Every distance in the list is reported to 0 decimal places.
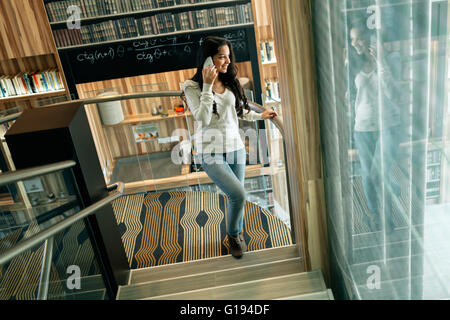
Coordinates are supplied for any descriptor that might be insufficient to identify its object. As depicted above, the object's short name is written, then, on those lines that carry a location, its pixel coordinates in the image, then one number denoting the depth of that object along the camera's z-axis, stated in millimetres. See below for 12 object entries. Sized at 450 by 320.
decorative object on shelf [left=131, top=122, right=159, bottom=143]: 3986
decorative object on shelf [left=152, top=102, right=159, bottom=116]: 3785
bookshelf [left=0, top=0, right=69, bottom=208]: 4859
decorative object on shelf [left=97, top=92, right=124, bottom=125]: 3820
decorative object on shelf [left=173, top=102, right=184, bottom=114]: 3711
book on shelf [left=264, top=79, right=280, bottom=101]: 5405
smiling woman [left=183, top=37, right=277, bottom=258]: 2215
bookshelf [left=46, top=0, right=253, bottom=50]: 5105
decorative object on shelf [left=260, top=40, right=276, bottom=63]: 5293
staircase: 2113
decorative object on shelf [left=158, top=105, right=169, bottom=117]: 3787
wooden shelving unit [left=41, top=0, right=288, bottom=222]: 3758
